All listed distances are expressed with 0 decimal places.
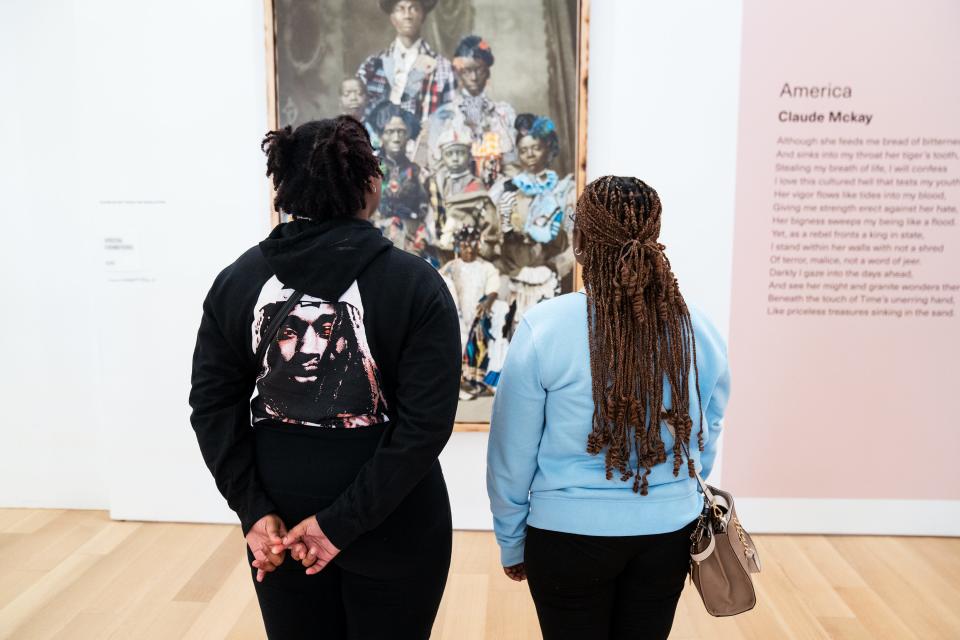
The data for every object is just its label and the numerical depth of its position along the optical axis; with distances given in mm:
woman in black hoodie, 1443
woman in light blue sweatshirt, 1523
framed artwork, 3230
